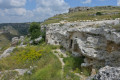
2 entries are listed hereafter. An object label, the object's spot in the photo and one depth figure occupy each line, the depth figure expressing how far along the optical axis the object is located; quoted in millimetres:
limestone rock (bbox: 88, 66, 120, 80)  4172
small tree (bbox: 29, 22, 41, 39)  22503
